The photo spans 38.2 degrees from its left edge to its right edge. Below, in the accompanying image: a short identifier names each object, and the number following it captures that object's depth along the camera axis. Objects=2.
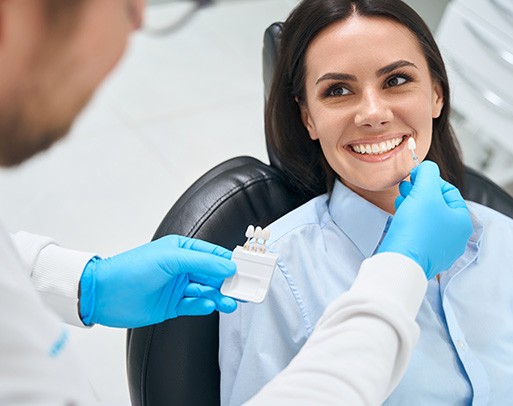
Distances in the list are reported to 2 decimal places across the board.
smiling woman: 1.34
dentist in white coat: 0.72
